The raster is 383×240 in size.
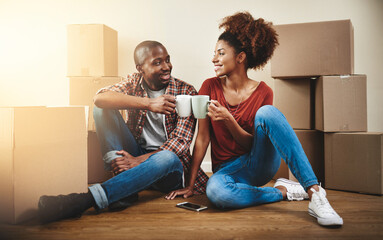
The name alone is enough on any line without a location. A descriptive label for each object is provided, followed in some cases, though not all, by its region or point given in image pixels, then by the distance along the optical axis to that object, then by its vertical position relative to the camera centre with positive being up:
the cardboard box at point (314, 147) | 1.76 -0.16
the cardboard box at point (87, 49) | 1.91 +0.48
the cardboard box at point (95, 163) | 1.80 -0.26
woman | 1.12 -0.06
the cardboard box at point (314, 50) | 1.62 +0.41
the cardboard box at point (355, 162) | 1.52 -0.22
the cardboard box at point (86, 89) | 1.91 +0.21
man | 1.11 -0.09
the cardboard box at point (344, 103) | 1.61 +0.10
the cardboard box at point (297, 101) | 1.81 +0.12
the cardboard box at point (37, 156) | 1.06 -0.14
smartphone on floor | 1.21 -0.37
